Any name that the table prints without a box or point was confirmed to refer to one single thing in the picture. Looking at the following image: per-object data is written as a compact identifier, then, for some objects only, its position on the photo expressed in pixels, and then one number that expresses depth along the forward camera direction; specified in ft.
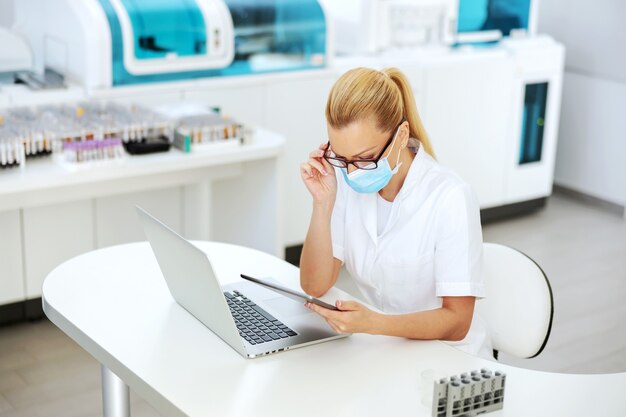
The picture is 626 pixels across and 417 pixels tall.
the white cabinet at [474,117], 14.70
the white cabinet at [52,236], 11.51
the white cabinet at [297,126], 13.09
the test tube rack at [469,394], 5.27
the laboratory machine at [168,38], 11.30
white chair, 7.16
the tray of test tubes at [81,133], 10.23
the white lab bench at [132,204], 10.45
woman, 6.57
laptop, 5.98
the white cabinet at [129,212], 12.01
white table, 5.53
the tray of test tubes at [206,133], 11.02
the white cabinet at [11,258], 11.26
